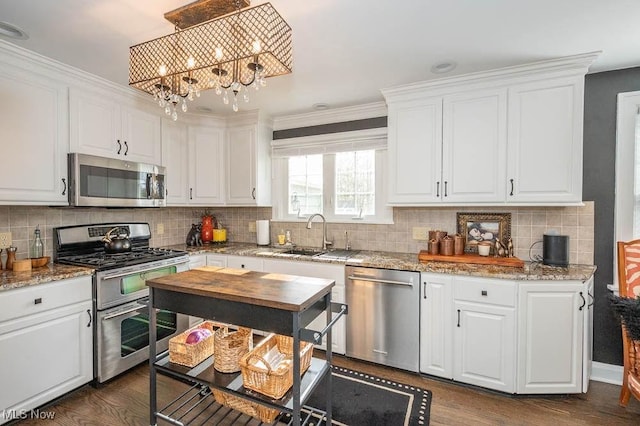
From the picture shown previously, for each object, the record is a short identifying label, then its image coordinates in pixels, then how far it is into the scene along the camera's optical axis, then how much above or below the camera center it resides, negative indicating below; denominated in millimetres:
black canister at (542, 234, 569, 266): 2383 -323
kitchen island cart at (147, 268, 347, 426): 1396 -518
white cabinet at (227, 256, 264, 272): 3088 -563
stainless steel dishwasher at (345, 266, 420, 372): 2461 -897
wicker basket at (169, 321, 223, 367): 1755 -835
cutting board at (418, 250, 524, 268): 2377 -417
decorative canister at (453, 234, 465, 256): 2719 -325
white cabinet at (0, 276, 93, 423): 1847 -884
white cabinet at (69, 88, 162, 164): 2461 +704
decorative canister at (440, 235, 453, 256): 2691 -330
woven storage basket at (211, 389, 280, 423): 1672 -1116
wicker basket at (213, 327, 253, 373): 1705 -803
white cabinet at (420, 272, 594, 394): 2105 -888
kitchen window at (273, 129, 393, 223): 3223 +314
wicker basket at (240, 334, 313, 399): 1484 -824
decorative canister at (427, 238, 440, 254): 2744 -337
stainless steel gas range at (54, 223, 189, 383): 2283 -649
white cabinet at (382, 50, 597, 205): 2264 +584
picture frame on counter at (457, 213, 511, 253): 2715 -172
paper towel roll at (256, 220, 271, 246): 3640 -287
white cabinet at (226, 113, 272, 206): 3502 +545
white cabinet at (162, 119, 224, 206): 3328 +492
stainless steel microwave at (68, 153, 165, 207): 2400 +218
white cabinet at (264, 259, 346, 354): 2725 -620
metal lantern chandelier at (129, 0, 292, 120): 1479 +816
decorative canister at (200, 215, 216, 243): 3785 -277
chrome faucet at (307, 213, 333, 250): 3383 -310
